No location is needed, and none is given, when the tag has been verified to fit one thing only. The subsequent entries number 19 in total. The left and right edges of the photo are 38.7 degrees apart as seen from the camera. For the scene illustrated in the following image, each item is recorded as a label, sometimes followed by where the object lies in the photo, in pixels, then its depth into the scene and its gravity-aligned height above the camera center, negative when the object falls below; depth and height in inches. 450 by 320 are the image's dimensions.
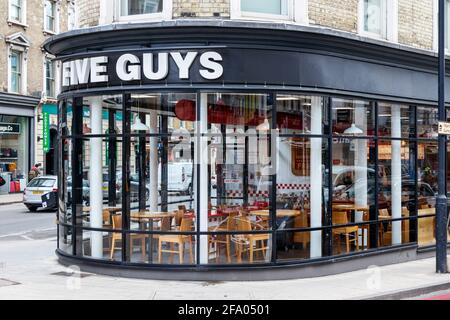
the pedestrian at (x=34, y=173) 1277.1 -22.5
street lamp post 447.8 -18.6
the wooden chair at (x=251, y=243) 426.0 -54.3
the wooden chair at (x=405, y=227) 531.8 -54.6
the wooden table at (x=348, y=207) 477.1 -34.9
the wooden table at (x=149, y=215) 443.8 -37.4
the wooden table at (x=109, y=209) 462.9 -34.3
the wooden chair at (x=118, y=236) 430.9 -50.7
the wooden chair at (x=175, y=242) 425.1 -53.5
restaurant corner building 419.8 +9.8
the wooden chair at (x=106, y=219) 454.9 -41.2
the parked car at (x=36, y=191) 1014.4 -46.6
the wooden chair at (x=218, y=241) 423.8 -52.7
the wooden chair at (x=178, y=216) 440.0 -38.2
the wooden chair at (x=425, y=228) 544.1 -57.7
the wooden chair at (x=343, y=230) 468.4 -50.4
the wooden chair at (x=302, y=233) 442.7 -49.3
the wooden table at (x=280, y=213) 435.1 -35.4
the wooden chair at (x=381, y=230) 507.5 -55.1
